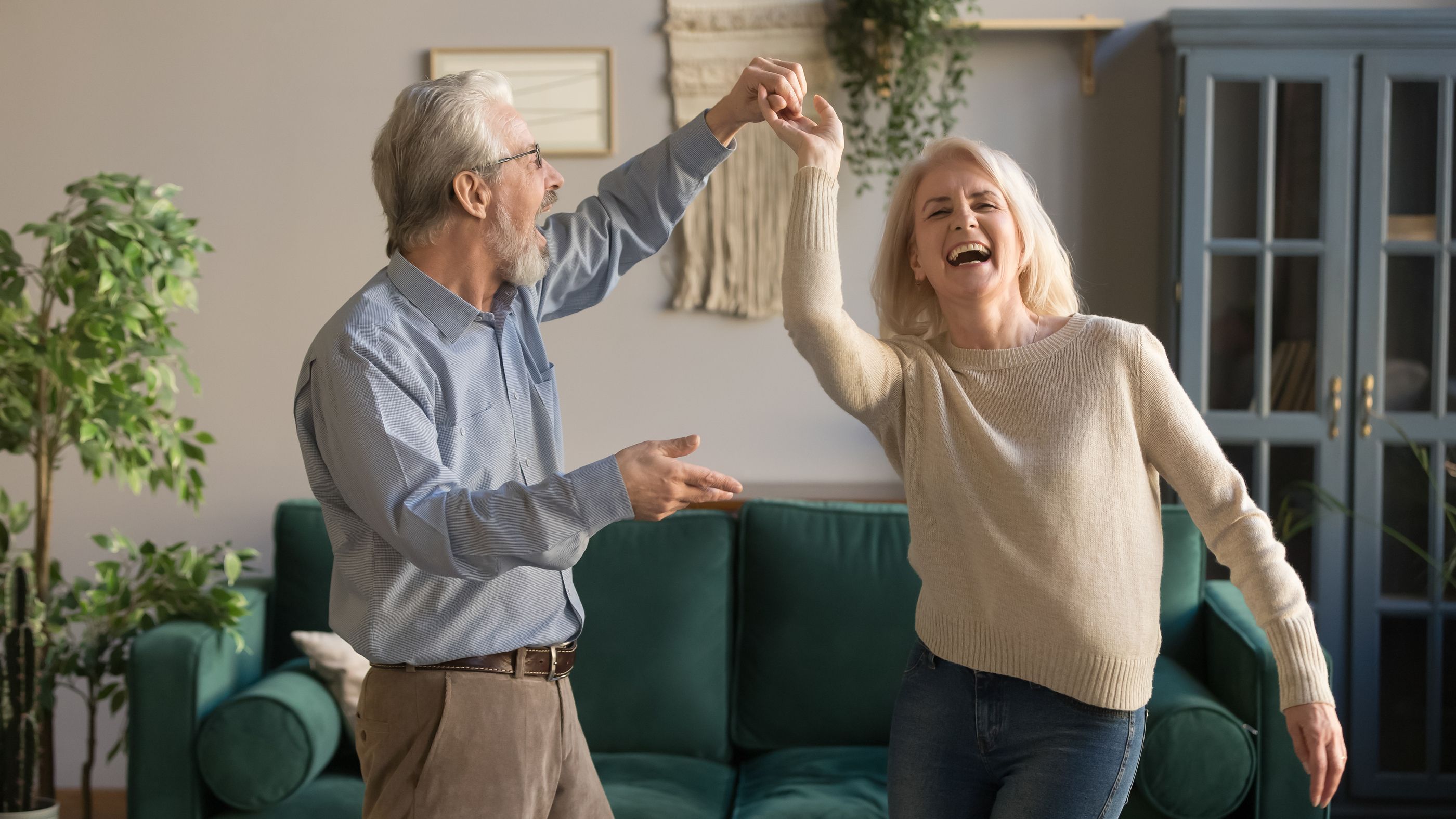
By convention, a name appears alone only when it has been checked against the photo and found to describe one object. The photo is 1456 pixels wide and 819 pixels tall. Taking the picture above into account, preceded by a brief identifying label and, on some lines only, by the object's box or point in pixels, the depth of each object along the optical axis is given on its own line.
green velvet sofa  2.22
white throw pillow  2.37
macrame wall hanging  3.00
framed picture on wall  3.03
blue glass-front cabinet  2.76
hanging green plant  2.87
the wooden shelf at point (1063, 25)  2.89
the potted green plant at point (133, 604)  2.33
